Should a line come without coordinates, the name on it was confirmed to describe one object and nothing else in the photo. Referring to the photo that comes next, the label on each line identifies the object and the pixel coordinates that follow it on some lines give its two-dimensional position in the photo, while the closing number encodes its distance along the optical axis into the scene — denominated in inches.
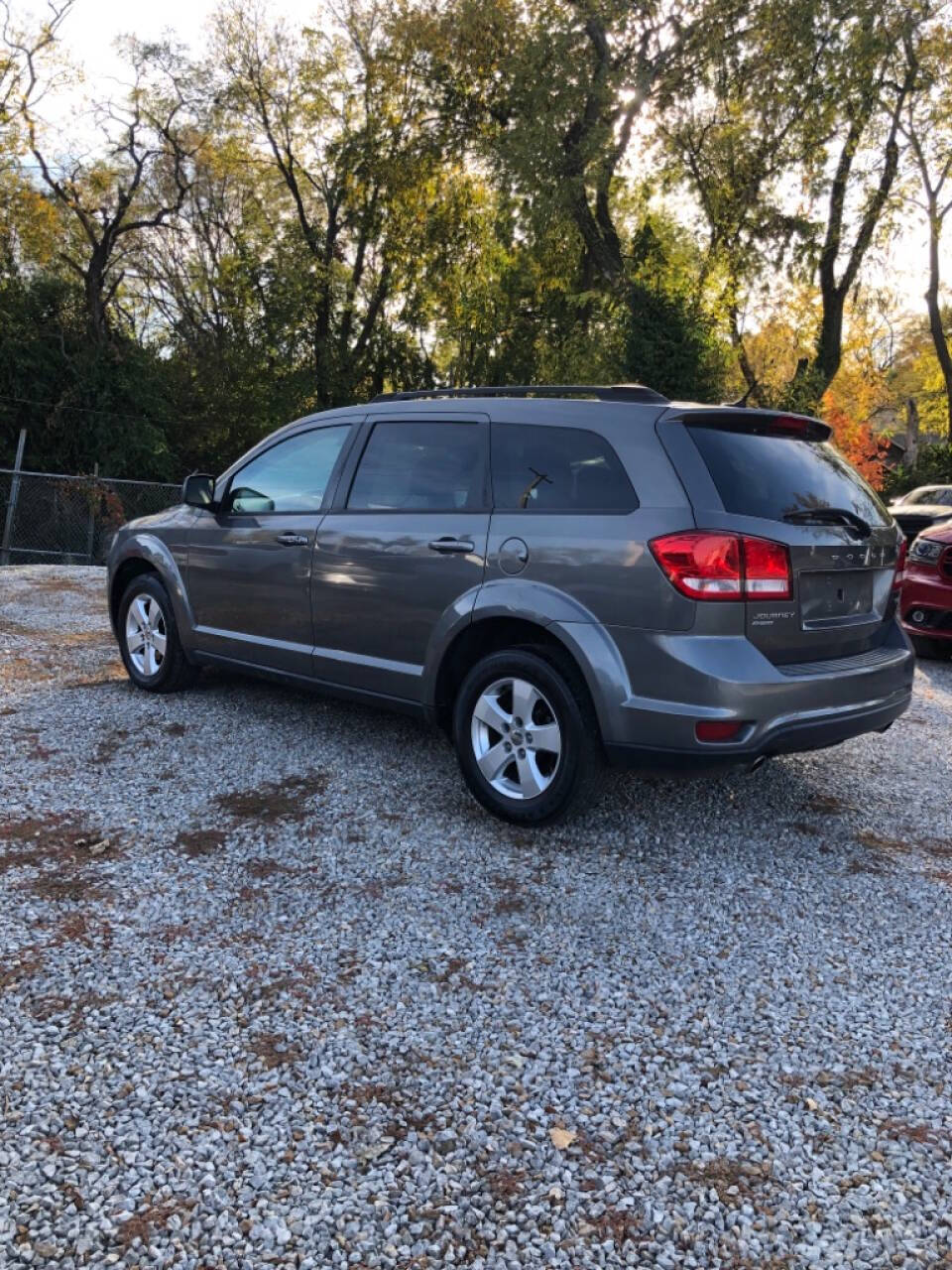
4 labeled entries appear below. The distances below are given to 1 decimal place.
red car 329.1
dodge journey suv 138.9
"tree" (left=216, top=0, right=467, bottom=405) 1027.9
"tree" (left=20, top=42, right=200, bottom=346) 1011.3
